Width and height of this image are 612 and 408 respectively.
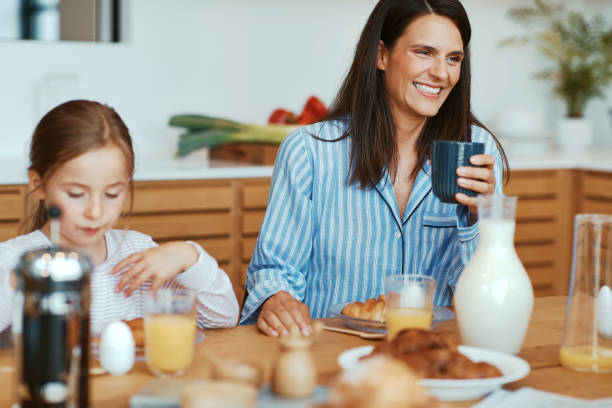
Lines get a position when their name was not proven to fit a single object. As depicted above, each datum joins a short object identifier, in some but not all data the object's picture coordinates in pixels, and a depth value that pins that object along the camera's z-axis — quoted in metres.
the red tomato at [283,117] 3.60
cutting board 3.35
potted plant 4.24
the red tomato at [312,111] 3.51
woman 1.91
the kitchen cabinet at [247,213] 3.08
